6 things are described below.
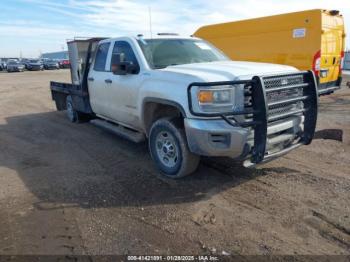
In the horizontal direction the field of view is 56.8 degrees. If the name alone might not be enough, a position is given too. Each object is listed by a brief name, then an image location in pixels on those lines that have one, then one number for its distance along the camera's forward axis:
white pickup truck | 3.83
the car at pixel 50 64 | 45.53
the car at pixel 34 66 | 42.63
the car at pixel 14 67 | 40.62
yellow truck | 9.39
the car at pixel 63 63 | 46.84
